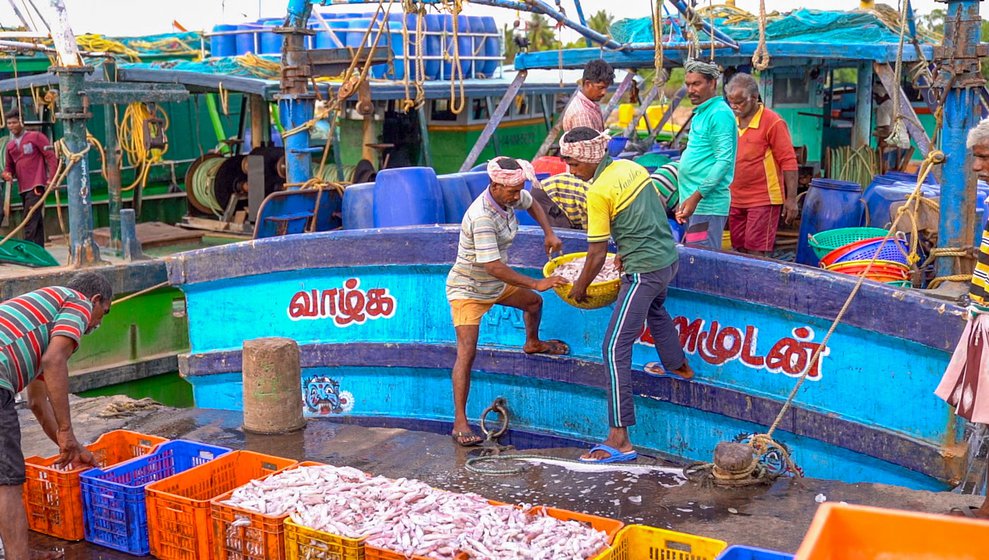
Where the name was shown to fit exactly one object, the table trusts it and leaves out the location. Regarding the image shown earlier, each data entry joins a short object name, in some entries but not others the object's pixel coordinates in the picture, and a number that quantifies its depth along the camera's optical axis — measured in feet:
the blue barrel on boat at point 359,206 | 27.37
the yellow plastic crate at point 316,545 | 13.99
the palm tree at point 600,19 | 139.89
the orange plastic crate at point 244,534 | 14.84
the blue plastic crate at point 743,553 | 12.50
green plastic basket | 22.72
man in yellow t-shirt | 18.25
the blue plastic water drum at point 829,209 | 25.71
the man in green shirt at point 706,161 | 20.84
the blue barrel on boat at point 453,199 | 26.73
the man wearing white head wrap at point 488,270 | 19.31
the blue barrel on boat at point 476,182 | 27.78
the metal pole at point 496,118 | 35.17
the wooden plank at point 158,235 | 35.42
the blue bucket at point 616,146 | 35.68
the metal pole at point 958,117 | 18.56
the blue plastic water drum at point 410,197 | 25.59
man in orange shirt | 23.67
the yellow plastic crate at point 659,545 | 13.33
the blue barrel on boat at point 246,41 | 48.88
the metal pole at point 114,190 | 32.53
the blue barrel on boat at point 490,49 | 51.96
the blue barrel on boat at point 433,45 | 48.65
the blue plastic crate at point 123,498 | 16.52
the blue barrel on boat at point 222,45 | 48.73
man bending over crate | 15.40
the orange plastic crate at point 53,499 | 17.17
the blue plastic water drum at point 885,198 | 24.64
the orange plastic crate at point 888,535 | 7.42
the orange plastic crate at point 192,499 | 15.80
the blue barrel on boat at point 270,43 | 49.55
